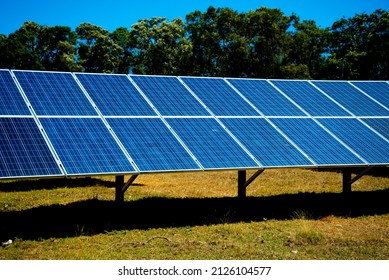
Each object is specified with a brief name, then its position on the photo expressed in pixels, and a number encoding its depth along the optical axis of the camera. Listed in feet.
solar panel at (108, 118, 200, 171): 40.86
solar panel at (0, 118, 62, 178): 35.81
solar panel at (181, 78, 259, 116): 51.80
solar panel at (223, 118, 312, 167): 44.88
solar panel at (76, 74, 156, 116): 46.50
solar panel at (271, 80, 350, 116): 56.90
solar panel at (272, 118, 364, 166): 46.81
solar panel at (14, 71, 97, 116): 43.68
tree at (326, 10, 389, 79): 189.88
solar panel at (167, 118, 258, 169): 42.88
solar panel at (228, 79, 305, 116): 54.24
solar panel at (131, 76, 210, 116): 49.26
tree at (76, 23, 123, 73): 220.43
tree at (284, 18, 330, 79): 211.20
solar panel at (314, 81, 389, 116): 59.31
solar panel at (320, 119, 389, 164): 49.16
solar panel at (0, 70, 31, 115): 41.57
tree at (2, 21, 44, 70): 209.05
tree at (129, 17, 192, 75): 209.87
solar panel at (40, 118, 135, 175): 38.19
